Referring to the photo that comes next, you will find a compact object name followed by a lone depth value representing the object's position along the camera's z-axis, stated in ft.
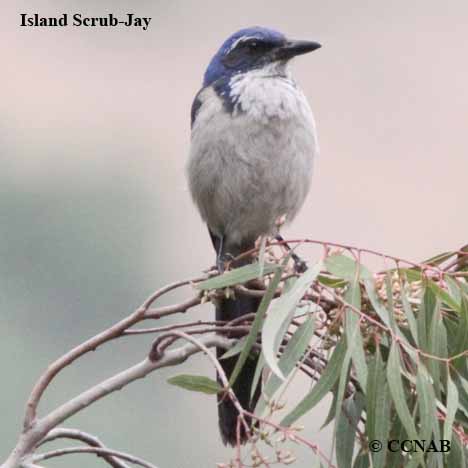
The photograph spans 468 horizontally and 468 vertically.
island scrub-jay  33.78
